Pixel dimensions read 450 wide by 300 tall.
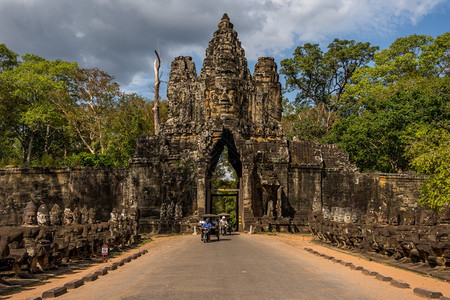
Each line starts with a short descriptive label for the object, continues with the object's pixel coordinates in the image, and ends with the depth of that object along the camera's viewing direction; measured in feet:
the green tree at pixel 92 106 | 139.74
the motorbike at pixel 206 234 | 72.08
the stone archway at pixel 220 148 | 101.35
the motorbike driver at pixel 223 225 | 88.84
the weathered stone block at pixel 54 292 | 28.35
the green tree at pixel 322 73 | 171.63
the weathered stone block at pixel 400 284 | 31.35
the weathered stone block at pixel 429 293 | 27.63
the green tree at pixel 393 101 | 114.32
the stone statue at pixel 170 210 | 98.73
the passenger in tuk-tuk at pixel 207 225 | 72.95
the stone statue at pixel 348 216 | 66.12
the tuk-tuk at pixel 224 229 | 88.84
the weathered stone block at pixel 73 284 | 31.58
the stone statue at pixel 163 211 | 99.66
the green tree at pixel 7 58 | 155.02
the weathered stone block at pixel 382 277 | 33.95
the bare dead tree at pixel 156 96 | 154.86
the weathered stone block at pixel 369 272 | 36.60
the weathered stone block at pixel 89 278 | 34.96
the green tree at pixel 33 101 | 141.38
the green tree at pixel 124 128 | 141.49
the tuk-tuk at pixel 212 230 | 72.18
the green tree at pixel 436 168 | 71.46
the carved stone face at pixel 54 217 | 51.83
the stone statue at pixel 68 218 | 58.80
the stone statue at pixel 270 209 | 99.91
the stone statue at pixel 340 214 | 69.19
